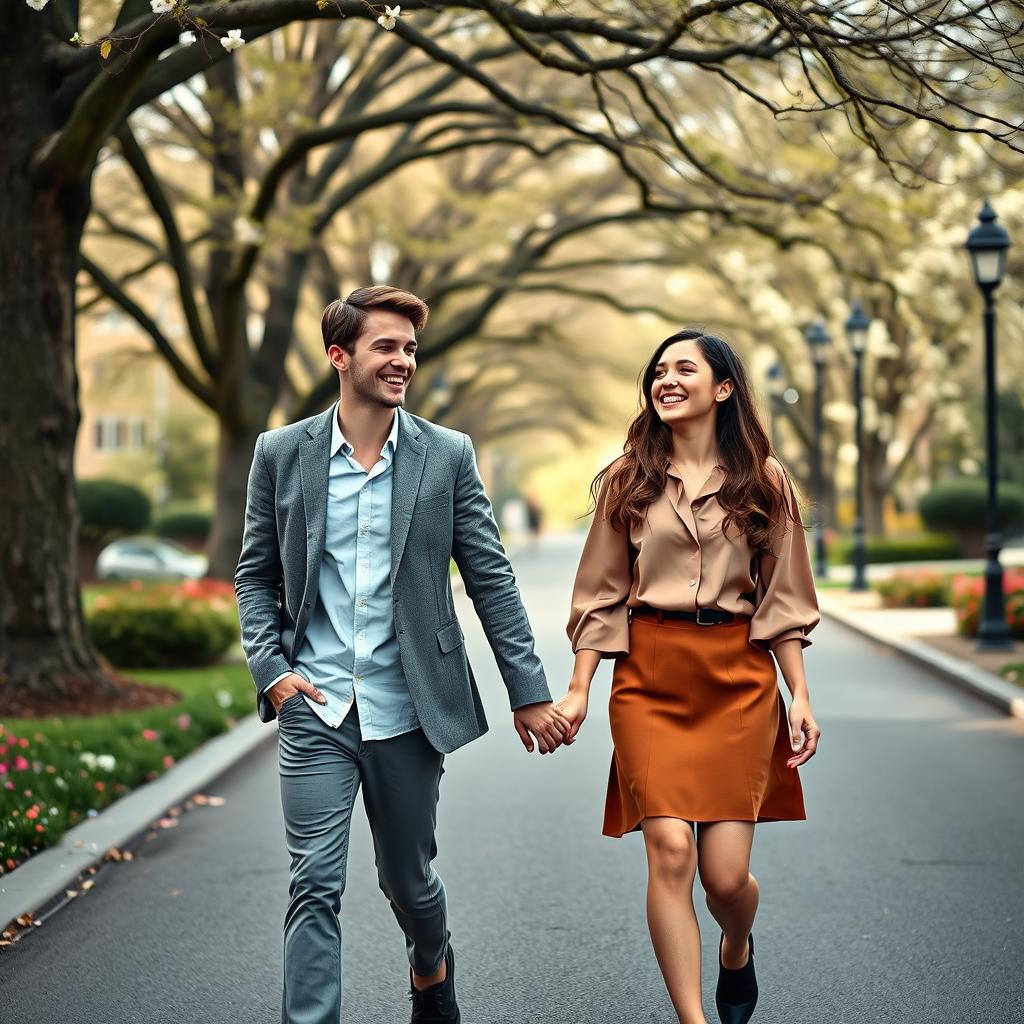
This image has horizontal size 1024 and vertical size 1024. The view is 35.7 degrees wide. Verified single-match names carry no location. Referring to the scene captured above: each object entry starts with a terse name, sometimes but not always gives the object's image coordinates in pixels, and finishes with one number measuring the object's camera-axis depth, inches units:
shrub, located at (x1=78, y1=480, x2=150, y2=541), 1305.4
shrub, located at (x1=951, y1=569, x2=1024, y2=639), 628.4
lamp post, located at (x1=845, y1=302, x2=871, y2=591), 979.9
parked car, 1296.8
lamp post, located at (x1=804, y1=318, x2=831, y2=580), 1088.8
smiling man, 159.0
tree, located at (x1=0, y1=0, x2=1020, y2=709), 383.9
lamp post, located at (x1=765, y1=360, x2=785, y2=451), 1309.1
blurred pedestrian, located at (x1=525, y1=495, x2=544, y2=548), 2151.8
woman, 164.1
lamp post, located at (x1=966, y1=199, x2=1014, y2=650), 597.3
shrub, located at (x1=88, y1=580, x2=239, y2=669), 565.0
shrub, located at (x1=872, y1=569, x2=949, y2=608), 866.1
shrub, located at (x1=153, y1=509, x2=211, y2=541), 1787.6
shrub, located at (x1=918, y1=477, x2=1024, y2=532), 1435.8
